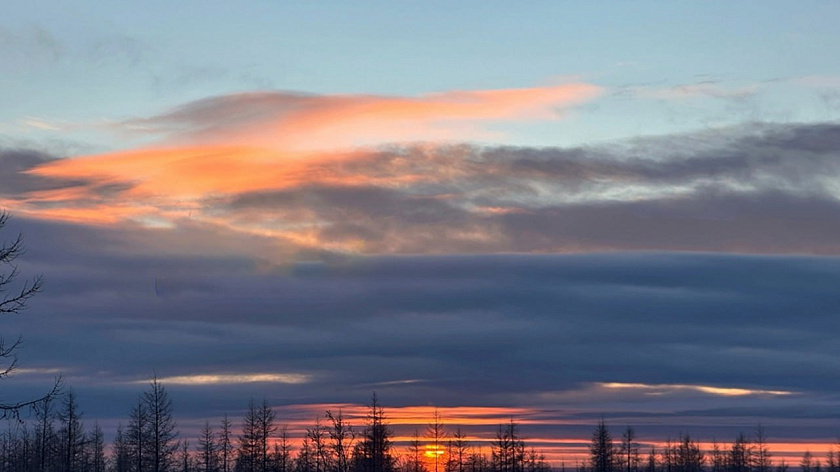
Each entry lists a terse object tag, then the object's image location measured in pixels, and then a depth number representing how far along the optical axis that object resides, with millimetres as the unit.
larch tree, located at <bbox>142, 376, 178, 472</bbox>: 102562
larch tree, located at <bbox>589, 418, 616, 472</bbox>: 177250
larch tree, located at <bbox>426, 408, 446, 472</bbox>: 147625
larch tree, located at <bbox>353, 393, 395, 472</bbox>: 120075
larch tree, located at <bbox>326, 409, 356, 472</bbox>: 112300
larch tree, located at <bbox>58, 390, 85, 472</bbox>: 107562
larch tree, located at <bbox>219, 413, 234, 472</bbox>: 161862
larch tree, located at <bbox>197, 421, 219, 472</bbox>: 158250
